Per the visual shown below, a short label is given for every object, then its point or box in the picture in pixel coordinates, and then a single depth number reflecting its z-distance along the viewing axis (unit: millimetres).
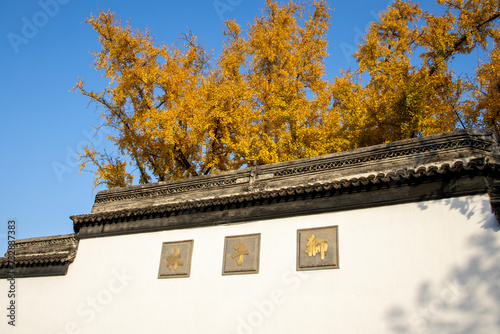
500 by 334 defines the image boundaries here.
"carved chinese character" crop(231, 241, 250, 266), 7340
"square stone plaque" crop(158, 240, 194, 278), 7789
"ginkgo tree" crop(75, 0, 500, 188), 11398
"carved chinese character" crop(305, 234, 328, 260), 6796
